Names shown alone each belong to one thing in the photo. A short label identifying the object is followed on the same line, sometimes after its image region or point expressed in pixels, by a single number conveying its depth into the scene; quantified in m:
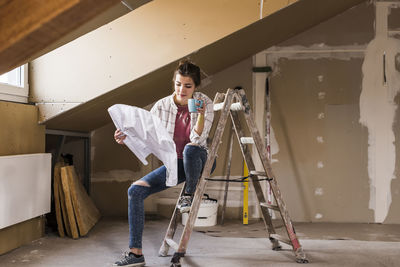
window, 2.79
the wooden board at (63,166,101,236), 3.27
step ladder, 2.41
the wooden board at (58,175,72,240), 3.26
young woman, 2.37
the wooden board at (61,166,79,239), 3.20
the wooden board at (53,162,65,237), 3.24
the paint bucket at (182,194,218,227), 3.77
